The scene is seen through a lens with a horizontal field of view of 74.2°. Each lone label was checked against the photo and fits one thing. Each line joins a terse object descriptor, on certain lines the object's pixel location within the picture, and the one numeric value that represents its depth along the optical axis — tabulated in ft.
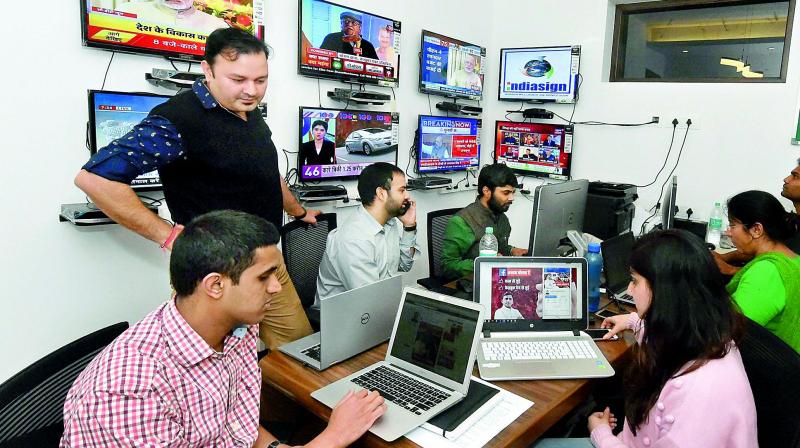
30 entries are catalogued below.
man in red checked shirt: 3.05
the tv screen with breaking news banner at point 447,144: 13.57
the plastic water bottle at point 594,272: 7.07
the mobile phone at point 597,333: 6.06
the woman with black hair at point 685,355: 3.88
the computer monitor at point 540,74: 13.94
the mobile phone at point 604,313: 6.84
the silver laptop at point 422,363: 4.30
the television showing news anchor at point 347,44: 10.49
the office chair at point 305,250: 8.21
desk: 4.10
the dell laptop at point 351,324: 4.91
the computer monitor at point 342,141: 10.71
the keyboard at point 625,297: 7.44
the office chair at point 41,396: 2.88
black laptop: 7.46
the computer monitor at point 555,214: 7.29
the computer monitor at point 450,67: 13.21
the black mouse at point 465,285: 7.36
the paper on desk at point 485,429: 3.90
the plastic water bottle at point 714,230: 11.14
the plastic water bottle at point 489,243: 7.92
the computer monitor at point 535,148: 14.38
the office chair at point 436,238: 10.05
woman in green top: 5.71
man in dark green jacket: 8.93
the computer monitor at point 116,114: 7.61
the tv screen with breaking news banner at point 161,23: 7.57
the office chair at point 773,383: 3.78
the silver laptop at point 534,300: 5.91
